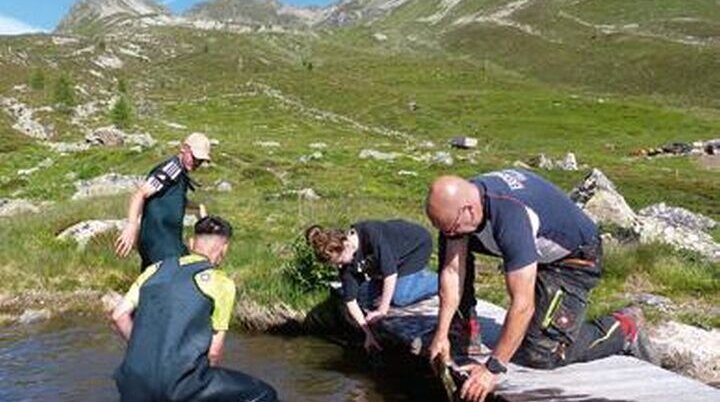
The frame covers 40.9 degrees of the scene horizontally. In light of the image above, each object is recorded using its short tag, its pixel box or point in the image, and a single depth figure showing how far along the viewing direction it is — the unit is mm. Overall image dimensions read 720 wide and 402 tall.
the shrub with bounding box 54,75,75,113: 106312
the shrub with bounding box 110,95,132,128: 90000
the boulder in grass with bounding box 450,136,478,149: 81794
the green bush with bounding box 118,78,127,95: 128250
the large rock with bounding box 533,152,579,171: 58300
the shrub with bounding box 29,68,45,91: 123500
